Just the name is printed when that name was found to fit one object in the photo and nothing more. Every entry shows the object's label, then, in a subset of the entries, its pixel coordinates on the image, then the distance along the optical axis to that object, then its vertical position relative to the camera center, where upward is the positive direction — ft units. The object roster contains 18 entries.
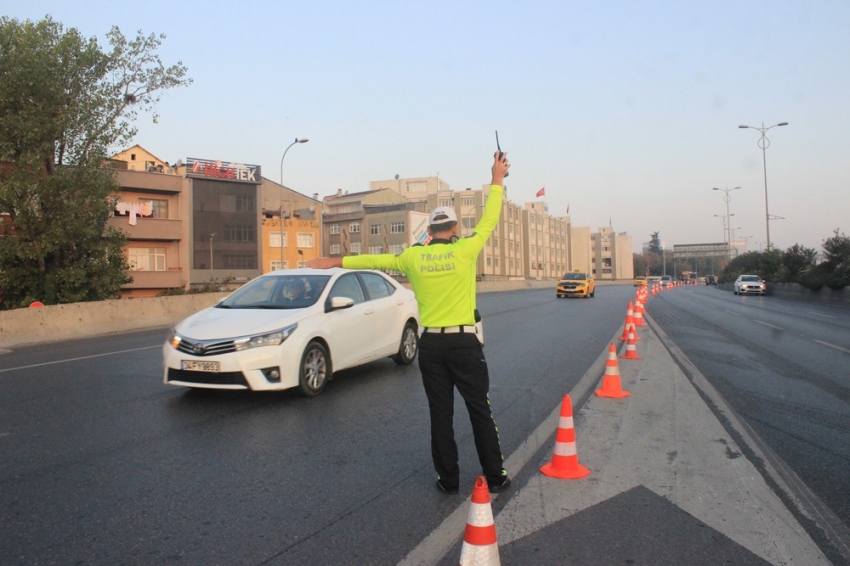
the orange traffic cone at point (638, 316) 53.58 -3.42
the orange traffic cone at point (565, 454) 15.53 -4.28
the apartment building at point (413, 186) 375.25 +54.65
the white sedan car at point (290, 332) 22.50 -1.94
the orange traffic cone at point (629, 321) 39.24 -2.85
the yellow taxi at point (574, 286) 125.70 -1.91
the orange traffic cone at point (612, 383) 24.95 -4.15
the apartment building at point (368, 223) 294.46 +26.54
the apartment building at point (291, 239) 226.17 +15.05
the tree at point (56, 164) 74.13 +14.54
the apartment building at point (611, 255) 482.28 +15.35
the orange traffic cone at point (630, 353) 35.37 -4.25
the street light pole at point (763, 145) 155.33 +30.82
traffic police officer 14.12 -1.31
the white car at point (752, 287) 147.74 -3.16
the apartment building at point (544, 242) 369.09 +21.63
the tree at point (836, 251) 107.55 +3.46
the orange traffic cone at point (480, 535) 9.30 -3.72
